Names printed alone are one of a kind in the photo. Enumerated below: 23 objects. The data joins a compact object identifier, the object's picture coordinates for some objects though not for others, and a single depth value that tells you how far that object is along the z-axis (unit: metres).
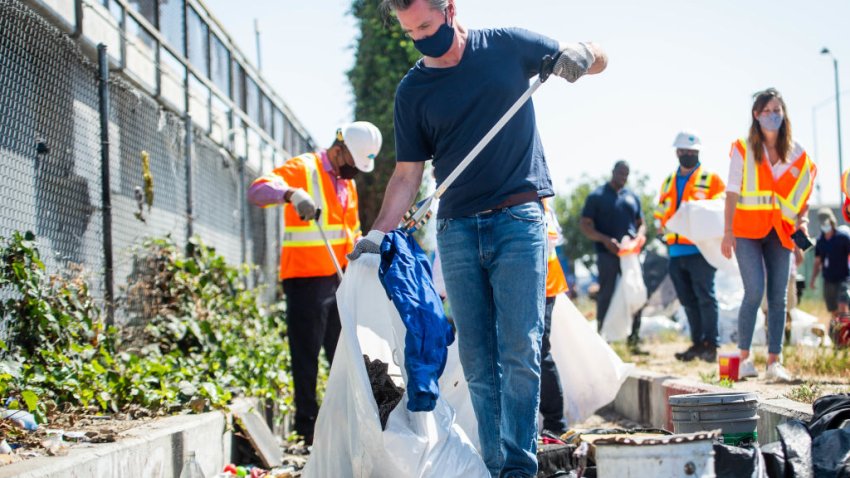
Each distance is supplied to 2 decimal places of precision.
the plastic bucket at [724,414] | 3.88
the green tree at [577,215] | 53.88
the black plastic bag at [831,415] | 3.61
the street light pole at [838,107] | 25.92
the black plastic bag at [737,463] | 3.15
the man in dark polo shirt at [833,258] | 13.77
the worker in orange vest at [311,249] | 6.10
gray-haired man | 3.85
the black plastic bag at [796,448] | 3.27
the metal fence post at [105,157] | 6.12
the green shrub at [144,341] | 4.90
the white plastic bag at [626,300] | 10.02
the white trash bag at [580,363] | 5.91
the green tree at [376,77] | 15.82
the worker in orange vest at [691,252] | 8.77
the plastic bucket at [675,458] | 3.06
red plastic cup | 6.38
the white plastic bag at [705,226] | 8.44
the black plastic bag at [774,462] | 3.27
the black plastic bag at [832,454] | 3.27
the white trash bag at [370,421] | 3.78
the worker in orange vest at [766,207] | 6.46
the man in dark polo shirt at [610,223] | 10.33
